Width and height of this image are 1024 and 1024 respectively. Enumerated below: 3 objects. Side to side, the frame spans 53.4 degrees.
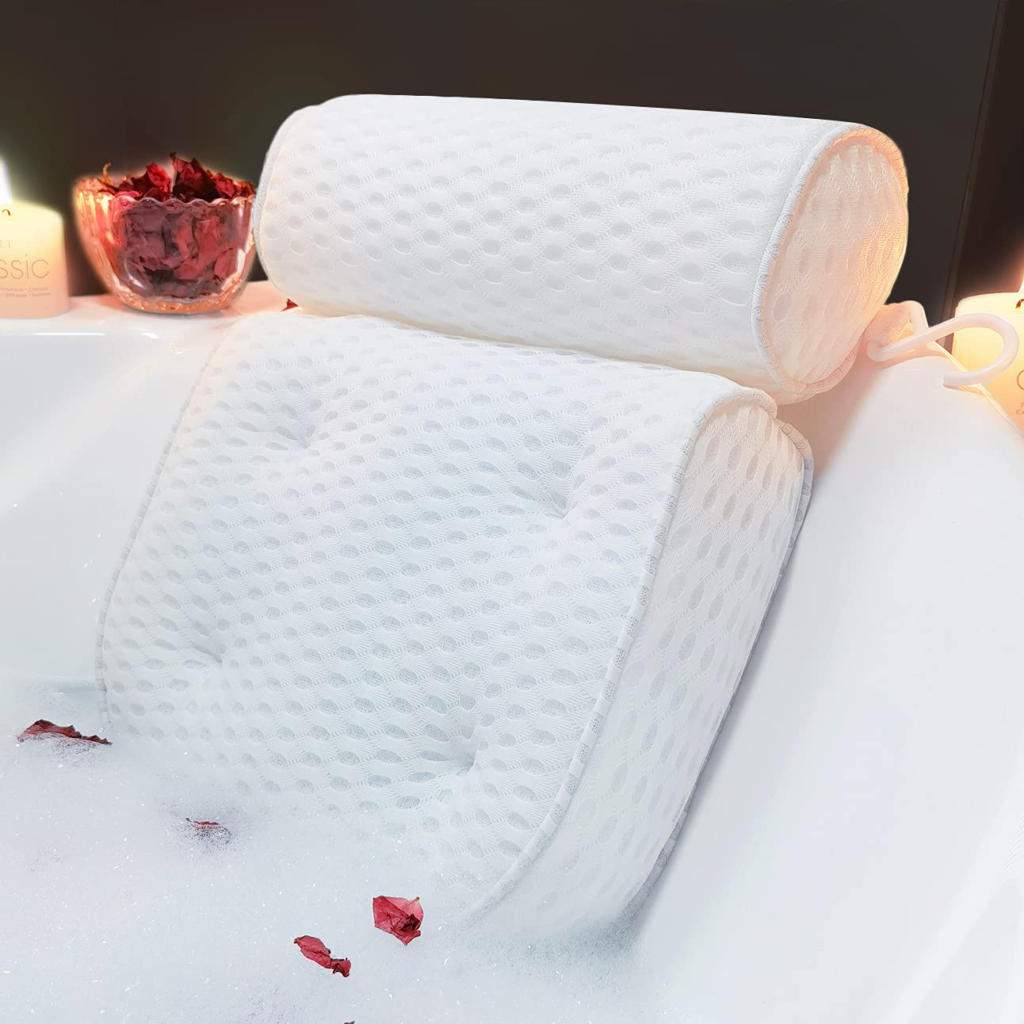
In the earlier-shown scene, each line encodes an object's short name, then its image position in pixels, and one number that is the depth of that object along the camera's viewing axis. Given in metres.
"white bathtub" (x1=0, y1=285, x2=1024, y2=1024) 0.44
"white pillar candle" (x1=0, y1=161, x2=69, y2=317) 1.10
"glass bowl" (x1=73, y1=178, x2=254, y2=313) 1.08
